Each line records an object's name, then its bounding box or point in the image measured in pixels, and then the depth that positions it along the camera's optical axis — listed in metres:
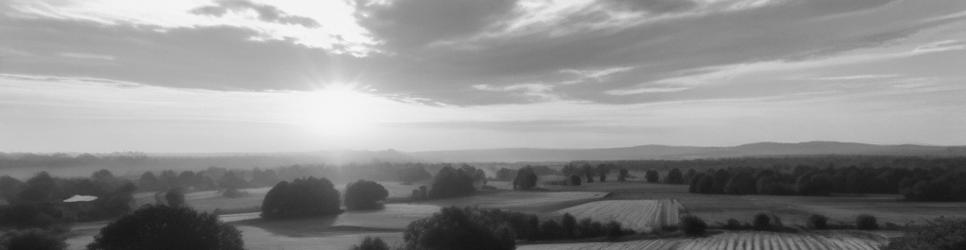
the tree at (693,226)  72.19
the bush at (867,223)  76.06
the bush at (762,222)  78.50
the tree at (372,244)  48.69
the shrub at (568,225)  73.09
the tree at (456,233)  50.31
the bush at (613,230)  71.62
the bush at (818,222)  77.38
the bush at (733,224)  78.97
